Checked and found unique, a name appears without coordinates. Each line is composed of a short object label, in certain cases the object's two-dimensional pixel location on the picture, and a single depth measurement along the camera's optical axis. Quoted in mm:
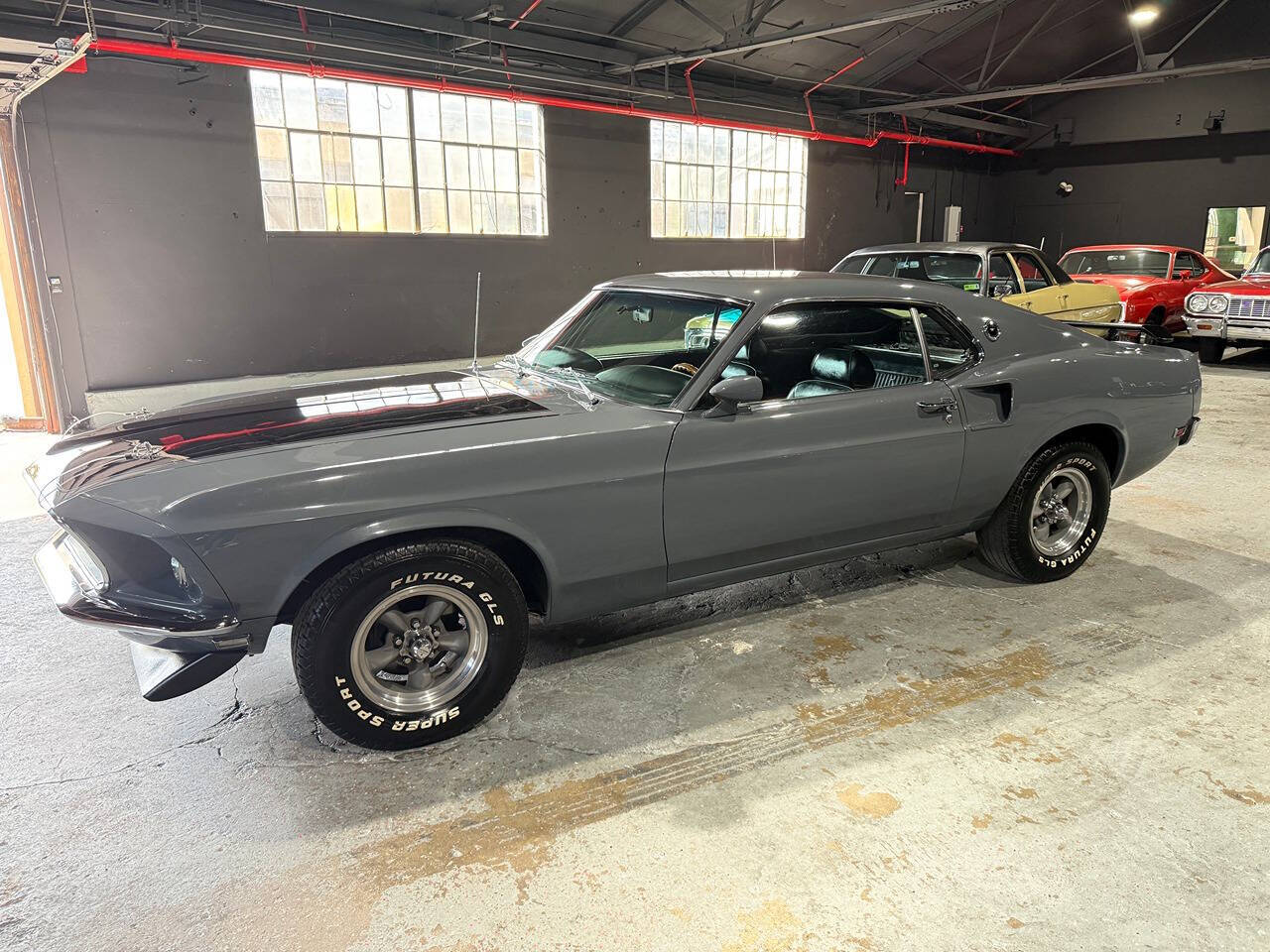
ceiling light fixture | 13234
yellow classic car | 8641
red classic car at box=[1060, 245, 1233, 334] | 11883
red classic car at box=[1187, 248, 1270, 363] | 10602
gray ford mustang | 2402
